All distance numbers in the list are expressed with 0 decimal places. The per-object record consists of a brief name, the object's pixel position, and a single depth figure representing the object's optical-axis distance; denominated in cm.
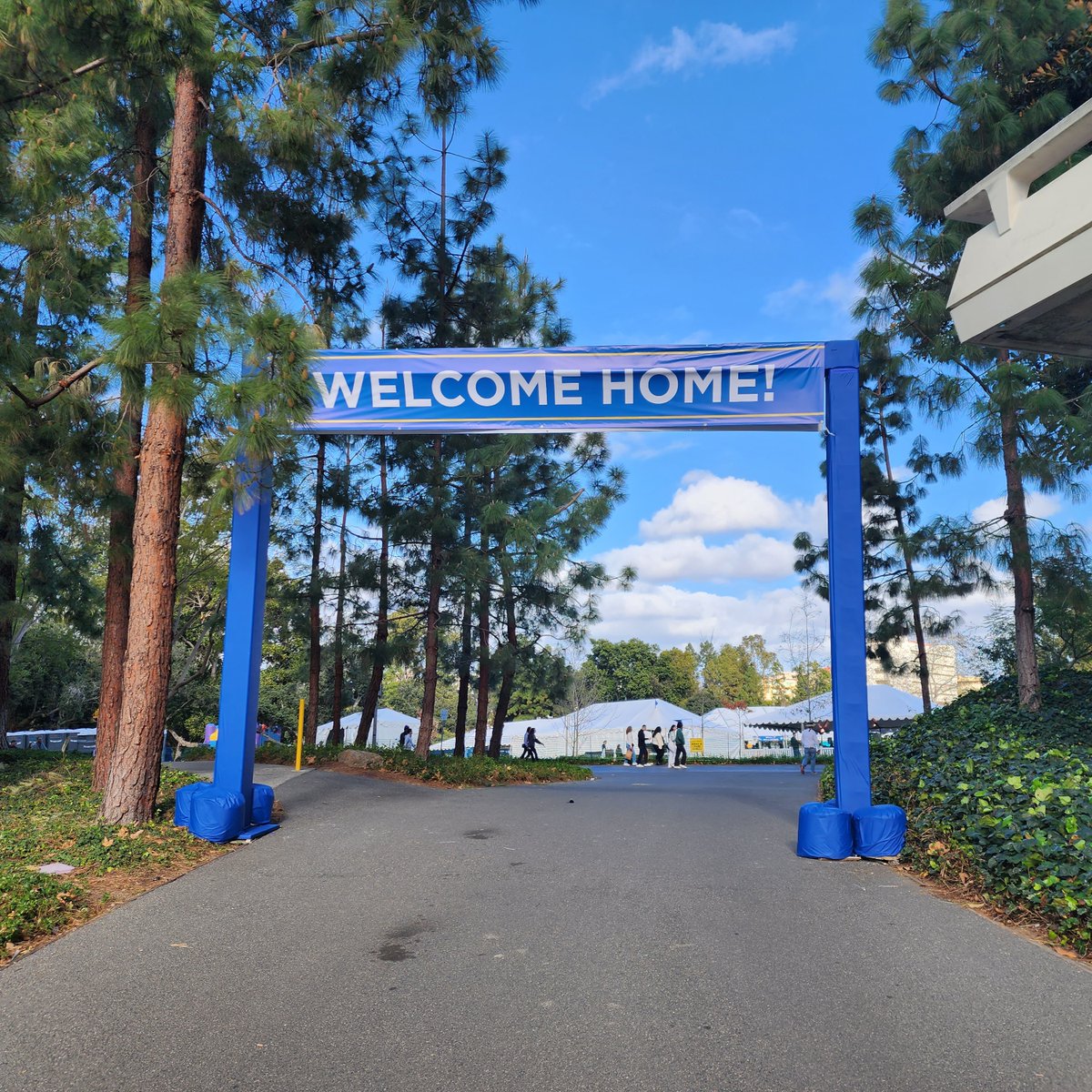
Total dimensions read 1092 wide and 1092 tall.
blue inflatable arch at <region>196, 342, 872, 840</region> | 830
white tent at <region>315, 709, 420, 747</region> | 3962
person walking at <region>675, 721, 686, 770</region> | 2681
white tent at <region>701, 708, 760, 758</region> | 4468
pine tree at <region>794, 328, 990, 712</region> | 1697
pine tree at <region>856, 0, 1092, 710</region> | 1168
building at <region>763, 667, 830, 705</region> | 8465
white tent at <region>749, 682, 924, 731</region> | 3142
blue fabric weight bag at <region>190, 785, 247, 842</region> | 776
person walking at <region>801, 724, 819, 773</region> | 2462
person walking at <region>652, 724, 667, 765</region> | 3105
